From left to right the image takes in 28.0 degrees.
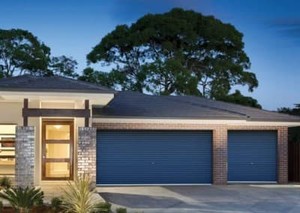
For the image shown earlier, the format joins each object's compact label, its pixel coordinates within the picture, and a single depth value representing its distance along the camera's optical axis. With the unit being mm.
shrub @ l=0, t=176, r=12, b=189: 20247
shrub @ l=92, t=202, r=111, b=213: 13697
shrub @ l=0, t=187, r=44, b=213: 13688
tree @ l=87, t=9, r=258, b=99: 45312
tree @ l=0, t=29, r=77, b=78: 41750
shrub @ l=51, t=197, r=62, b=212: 14227
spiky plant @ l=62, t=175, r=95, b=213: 13039
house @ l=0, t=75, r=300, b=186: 23047
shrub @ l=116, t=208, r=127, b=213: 14128
